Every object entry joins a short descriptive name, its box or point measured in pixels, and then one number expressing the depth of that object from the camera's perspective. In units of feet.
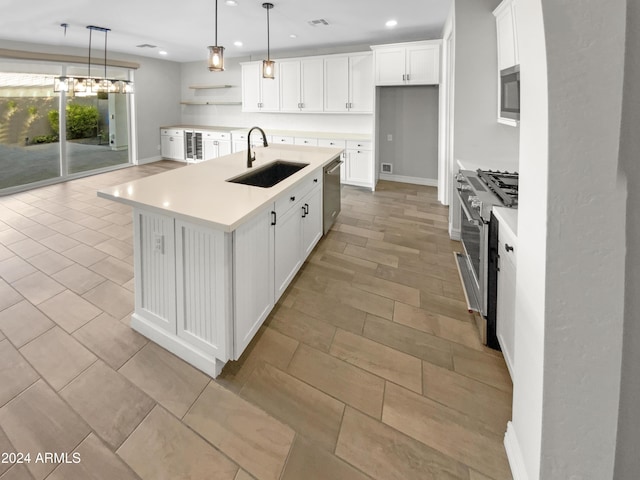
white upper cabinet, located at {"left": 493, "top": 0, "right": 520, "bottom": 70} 8.92
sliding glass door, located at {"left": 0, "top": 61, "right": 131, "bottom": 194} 18.42
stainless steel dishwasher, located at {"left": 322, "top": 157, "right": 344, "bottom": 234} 11.54
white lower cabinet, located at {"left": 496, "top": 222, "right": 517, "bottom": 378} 5.09
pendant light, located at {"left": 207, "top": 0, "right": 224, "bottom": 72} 9.31
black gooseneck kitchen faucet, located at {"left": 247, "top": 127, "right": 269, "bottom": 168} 9.18
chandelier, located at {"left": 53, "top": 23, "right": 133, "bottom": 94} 14.66
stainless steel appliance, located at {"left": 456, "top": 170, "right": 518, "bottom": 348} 6.26
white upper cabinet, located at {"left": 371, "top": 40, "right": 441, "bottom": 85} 16.63
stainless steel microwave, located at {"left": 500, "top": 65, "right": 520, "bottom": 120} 8.03
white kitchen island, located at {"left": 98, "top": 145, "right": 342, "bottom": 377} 5.55
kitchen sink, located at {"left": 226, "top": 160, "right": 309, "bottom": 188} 9.59
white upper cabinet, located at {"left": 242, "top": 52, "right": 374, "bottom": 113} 19.21
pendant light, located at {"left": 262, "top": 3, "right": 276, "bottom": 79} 11.67
